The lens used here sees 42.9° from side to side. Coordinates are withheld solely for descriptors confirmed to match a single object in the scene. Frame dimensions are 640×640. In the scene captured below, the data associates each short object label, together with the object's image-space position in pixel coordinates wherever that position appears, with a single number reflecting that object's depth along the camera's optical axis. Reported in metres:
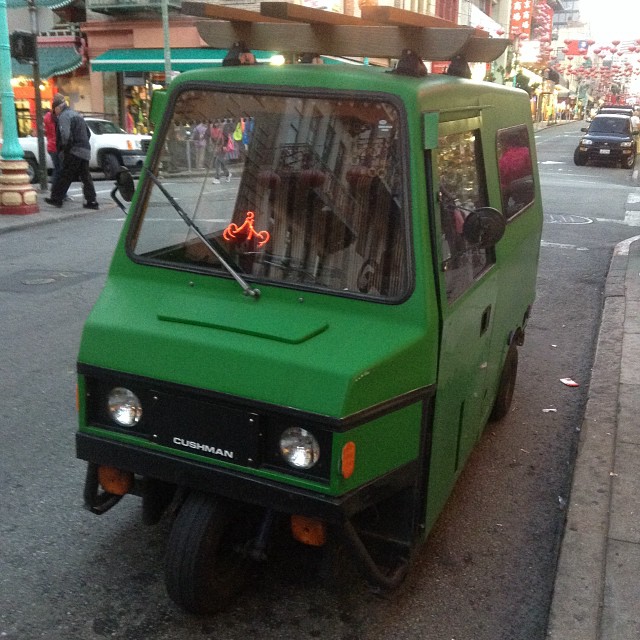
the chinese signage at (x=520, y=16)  65.19
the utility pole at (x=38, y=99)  16.47
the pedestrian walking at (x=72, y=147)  14.16
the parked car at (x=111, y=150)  20.59
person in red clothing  15.11
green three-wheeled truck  2.96
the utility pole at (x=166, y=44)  28.03
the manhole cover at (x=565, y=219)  15.24
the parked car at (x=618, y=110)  39.66
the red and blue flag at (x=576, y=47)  80.47
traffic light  15.45
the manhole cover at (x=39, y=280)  9.00
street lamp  14.05
